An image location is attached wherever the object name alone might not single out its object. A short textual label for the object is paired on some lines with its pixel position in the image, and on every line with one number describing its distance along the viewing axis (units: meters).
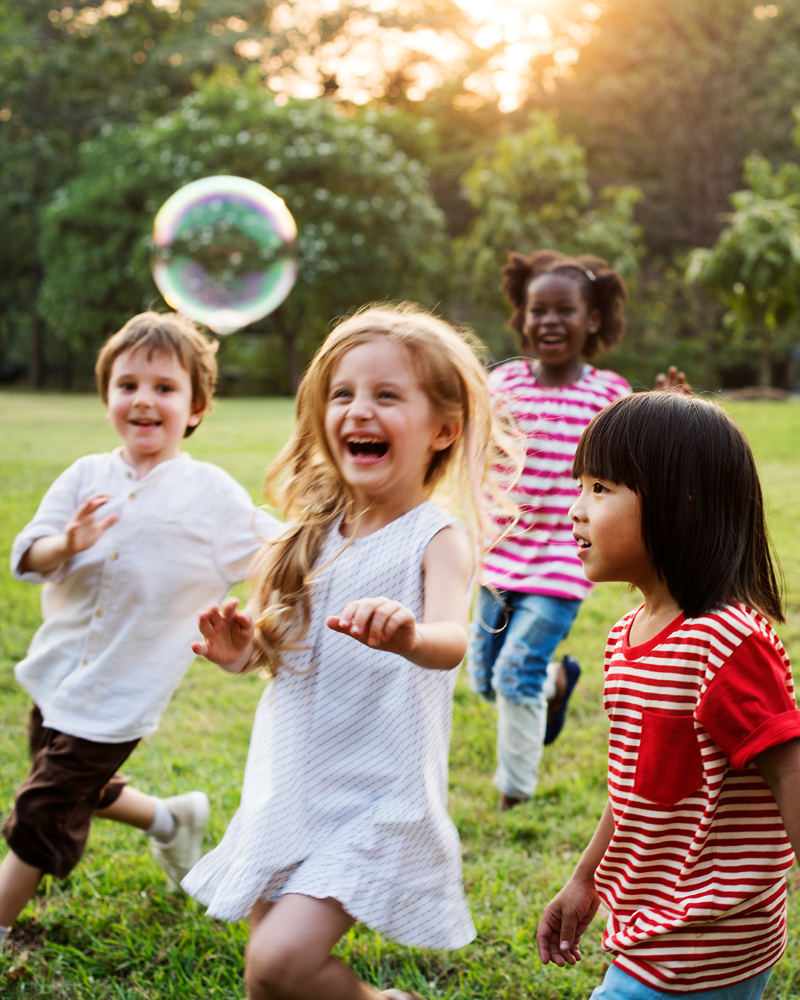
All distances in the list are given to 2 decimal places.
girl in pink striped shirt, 3.02
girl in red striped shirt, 1.31
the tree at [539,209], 23.70
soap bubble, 5.46
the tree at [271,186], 24.06
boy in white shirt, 2.26
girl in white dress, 1.60
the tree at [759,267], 16.67
